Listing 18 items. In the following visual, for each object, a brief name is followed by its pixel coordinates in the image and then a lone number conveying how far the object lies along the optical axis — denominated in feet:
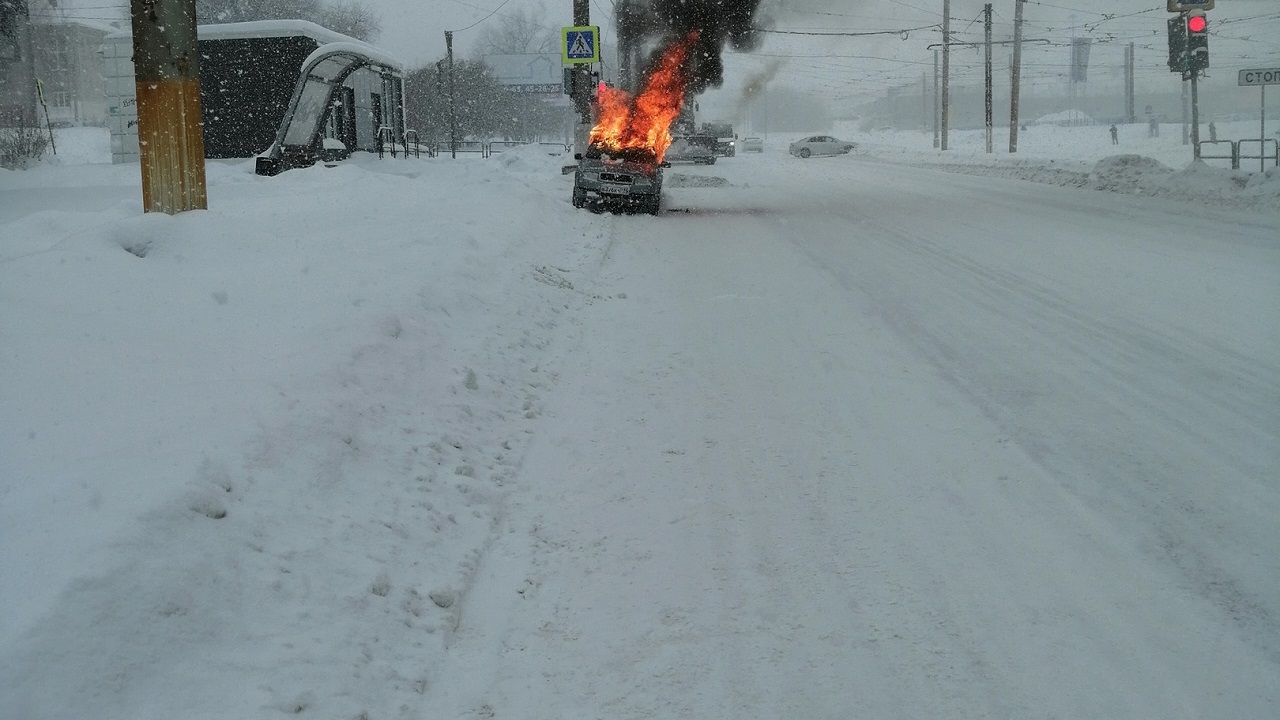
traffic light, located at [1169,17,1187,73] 71.51
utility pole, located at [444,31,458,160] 116.64
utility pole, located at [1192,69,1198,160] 71.25
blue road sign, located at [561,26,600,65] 79.87
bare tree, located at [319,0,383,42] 230.68
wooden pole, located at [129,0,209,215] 28.66
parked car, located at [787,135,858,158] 186.09
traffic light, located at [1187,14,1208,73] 70.28
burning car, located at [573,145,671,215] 61.16
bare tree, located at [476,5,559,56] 370.65
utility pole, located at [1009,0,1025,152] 145.59
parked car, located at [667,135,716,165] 141.90
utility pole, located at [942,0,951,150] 168.96
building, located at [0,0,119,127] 94.84
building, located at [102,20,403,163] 73.31
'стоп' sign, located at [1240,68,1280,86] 70.38
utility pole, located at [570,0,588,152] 84.02
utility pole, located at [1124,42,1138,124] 258.98
